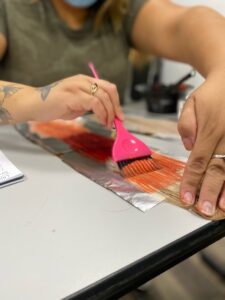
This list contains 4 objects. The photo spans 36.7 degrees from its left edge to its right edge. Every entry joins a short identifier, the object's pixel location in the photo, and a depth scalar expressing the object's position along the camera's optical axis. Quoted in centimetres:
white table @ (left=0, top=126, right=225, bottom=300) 32
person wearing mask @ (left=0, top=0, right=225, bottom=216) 46
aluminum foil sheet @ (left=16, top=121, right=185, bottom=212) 46
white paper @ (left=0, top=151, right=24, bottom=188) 50
